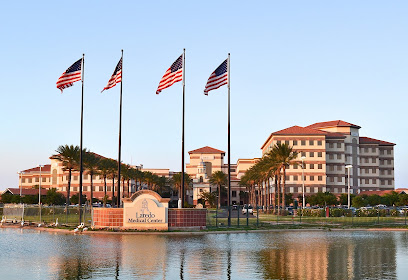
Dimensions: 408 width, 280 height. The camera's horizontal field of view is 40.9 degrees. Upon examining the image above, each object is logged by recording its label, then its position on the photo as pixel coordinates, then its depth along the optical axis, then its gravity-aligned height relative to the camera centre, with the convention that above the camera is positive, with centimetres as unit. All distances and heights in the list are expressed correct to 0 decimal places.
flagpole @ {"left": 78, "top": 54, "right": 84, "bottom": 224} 4638 +682
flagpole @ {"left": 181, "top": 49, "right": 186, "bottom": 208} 4316 +345
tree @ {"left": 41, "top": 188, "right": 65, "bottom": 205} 11912 -283
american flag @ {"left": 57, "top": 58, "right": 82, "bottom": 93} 4447 +886
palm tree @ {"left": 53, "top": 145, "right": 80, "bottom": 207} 8869 +486
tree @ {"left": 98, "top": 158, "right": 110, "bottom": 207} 11420 +402
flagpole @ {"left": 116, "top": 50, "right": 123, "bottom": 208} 4525 +491
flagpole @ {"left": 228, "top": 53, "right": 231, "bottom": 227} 4511 -53
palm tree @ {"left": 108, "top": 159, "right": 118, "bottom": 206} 11749 +396
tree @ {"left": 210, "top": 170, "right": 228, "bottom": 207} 14775 +206
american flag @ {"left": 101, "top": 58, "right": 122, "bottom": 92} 4462 +881
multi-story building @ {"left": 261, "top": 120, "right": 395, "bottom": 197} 14250 +757
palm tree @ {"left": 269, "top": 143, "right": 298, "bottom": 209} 8769 +494
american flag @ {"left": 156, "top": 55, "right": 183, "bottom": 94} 4197 +847
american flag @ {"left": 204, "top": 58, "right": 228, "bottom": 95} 4431 +861
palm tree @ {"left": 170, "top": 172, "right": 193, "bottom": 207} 15152 +130
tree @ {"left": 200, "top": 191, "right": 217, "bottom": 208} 14500 -327
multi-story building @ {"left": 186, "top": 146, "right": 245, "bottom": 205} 18338 +738
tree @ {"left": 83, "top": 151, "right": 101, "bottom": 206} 10006 +457
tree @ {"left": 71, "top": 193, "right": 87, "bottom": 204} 12900 -326
